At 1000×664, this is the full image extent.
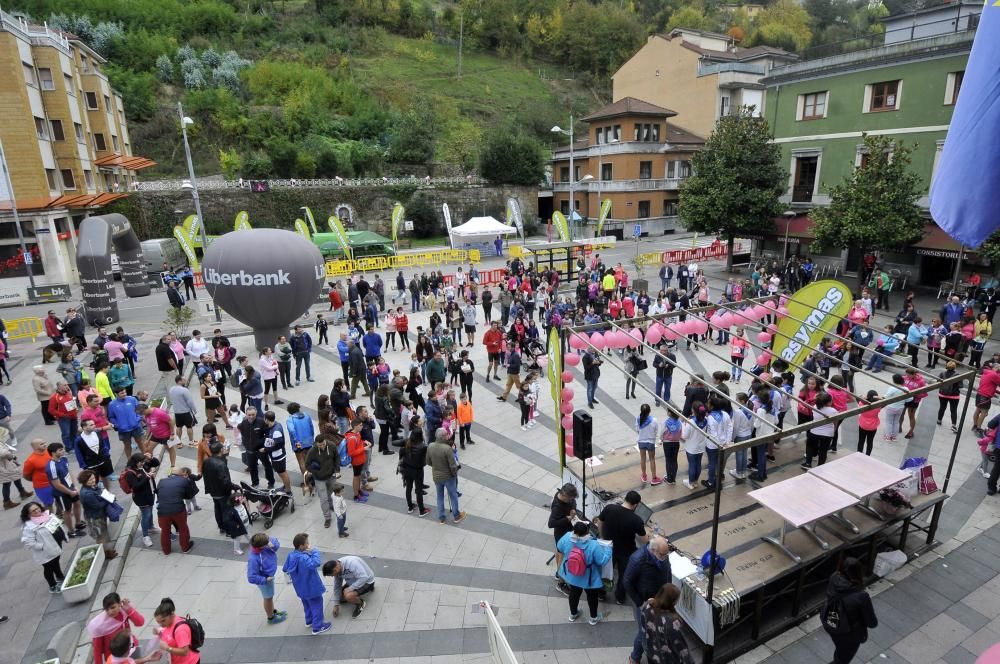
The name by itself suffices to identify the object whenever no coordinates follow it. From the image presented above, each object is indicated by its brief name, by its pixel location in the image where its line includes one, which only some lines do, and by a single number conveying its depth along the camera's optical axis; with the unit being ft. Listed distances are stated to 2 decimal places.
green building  69.56
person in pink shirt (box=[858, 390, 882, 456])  31.45
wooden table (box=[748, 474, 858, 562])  20.75
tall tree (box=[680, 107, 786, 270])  83.20
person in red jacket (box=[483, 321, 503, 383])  48.08
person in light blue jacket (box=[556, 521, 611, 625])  20.84
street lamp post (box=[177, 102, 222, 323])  70.79
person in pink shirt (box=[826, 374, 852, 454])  31.81
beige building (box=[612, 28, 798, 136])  145.18
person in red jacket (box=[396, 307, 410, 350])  56.39
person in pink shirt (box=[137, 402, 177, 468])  31.96
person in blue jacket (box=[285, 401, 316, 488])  31.27
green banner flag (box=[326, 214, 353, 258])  99.35
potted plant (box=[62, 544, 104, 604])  24.12
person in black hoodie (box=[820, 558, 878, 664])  17.79
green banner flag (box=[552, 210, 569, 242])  97.25
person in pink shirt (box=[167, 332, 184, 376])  46.93
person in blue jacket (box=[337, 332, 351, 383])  45.27
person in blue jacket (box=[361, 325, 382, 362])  46.90
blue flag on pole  8.73
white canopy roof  106.73
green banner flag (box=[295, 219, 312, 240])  90.19
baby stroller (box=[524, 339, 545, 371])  52.16
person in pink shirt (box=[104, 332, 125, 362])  44.88
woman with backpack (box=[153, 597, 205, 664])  17.67
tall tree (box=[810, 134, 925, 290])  65.57
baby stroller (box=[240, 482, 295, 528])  29.32
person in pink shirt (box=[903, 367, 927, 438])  33.91
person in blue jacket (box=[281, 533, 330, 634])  20.79
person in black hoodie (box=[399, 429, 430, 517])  27.86
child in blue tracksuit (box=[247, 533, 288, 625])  21.24
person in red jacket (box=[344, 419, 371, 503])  29.73
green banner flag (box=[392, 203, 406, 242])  115.14
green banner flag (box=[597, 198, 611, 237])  106.40
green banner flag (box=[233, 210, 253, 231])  81.76
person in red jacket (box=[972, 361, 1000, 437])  33.40
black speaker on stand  24.68
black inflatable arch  67.92
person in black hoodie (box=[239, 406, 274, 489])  30.22
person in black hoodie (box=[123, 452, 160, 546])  26.27
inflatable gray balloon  47.42
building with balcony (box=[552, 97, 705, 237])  141.69
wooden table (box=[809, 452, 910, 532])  22.29
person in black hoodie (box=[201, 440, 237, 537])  26.27
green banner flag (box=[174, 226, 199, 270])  77.82
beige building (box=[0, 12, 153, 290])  96.68
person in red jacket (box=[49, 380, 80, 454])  35.04
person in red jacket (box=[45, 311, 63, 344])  56.49
